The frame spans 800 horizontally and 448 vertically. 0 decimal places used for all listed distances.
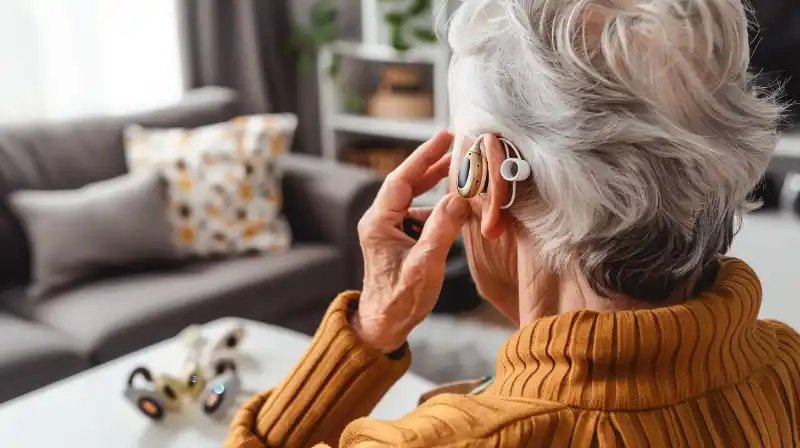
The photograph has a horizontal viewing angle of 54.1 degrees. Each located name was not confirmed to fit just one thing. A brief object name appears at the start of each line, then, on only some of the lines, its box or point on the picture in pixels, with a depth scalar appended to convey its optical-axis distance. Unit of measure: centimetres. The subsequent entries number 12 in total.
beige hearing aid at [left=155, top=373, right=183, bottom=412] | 133
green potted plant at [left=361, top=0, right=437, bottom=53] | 322
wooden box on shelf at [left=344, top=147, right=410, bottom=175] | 350
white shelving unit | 328
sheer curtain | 282
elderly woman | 65
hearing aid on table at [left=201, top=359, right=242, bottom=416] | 132
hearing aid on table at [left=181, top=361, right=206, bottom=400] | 137
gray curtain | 331
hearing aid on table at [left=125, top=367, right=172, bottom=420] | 131
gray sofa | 193
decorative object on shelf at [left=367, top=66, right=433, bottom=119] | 336
